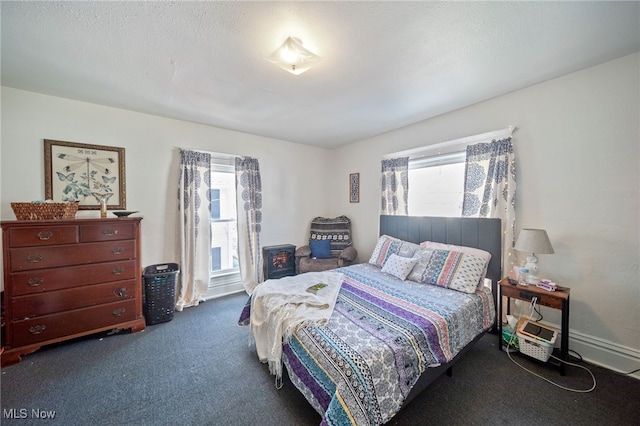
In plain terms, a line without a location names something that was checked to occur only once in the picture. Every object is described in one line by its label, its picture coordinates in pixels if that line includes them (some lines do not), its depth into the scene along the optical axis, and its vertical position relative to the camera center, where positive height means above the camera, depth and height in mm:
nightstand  1898 -768
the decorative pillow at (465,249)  2316 -464
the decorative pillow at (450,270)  2266 -634
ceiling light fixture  1614 +1113
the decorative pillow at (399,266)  2627 -662
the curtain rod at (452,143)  2475 +799
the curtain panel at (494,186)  2438 +242
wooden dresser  2043 -684
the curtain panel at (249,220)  3717 -181
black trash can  2717 -1025
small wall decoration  4203 +379
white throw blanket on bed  1701 -789
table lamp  2021 -331
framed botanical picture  2510 +400
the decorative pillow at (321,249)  4070 -709
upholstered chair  3760 -689
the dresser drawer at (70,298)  2076 -861
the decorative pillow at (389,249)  2877 -520
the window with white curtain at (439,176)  2891 +421
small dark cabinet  3844 -875
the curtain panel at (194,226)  3176 -243
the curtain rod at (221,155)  3403 +818
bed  1255 -817
